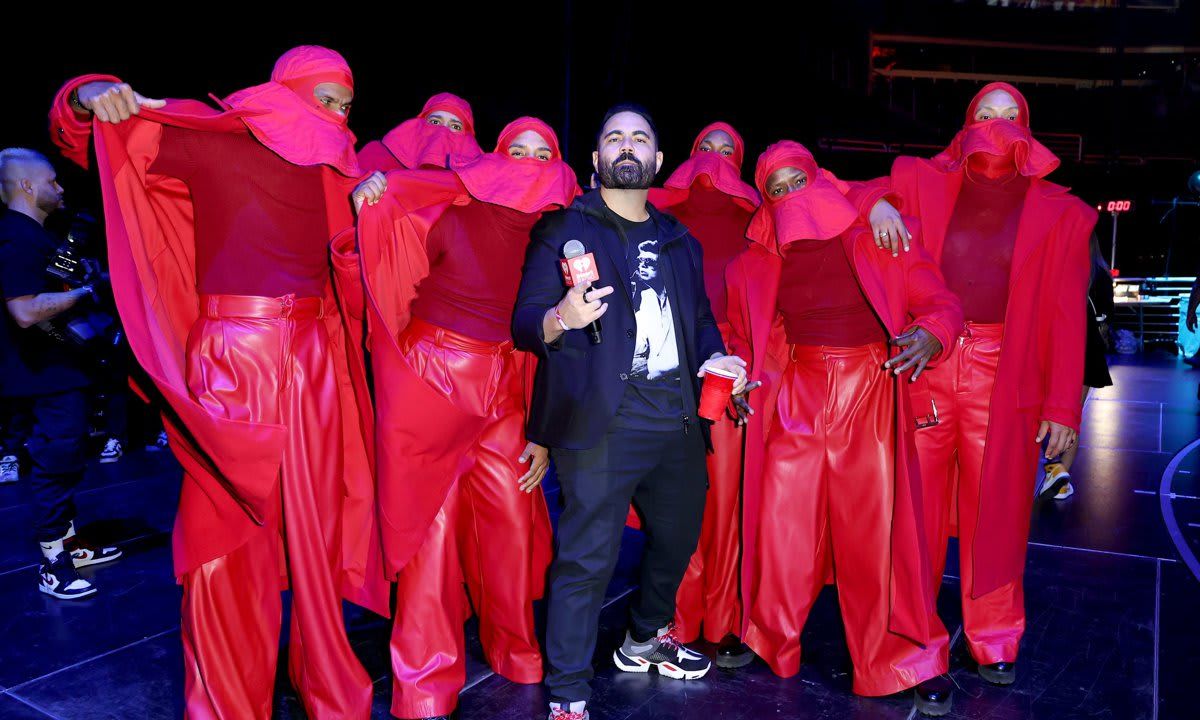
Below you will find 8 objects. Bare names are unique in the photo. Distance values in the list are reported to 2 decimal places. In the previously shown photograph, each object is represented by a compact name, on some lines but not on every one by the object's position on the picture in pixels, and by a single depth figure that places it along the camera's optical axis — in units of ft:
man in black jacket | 7.94
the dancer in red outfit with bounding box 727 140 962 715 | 8.86
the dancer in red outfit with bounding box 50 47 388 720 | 7.32
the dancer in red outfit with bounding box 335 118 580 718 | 8.34
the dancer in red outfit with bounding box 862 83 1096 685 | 9.14
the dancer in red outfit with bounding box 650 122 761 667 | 9.98
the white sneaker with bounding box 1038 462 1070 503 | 17.16
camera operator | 12.23
